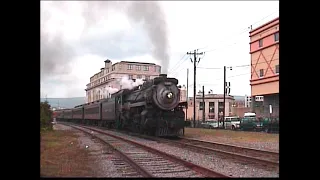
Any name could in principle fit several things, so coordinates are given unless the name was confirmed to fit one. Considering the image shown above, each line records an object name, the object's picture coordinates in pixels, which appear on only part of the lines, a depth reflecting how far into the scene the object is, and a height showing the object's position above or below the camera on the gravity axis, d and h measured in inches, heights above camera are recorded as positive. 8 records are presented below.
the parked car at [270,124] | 1108.9 -66.6
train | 724.0 -8.9
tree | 874.3 -34.2
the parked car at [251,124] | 1208.2 -70.7
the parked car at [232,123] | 1432.6 -80.7
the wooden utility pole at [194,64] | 1515.7 +169.5
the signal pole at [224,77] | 1590.3 +115.0
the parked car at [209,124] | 1594.6 -95.1
